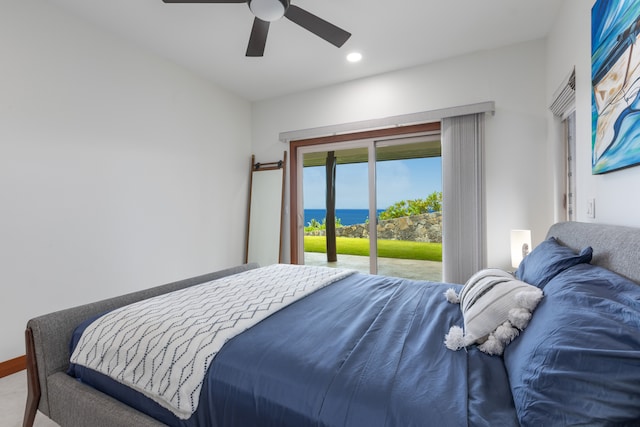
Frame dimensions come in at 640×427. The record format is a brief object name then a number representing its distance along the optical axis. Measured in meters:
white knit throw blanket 1.07
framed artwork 1.25
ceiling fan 1.87
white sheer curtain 3.02
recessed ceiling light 3.08
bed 0.68
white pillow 1.02
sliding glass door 3.51
